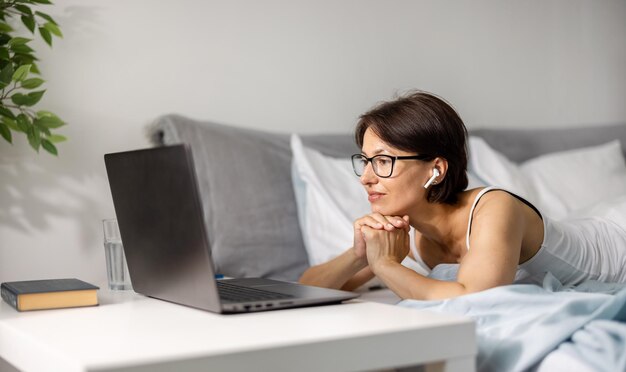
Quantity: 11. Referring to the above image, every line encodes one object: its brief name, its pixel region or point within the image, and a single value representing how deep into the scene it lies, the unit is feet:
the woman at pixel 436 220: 5.32
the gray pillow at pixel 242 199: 7.26
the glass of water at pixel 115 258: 5.83
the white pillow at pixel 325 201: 7.26
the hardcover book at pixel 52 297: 4.77
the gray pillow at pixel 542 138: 9.16
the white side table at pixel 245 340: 3.40
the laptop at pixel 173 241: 4.07
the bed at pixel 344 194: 4.58
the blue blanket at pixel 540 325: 4.24
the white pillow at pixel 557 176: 8.30
